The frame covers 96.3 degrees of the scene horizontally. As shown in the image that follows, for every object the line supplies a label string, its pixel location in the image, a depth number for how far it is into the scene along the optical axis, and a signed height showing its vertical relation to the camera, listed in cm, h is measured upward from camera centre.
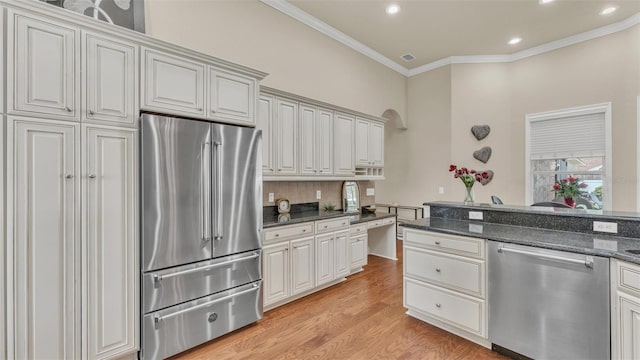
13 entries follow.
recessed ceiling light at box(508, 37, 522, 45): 463 +225
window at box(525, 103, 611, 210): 432 +42
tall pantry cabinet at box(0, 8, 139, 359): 167 -7
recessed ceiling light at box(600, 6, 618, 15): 378 +225
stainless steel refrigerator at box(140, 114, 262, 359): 209 -42
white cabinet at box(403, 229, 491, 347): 229 -89
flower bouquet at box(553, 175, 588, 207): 451 -16
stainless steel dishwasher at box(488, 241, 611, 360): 178 -85
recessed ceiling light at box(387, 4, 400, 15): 372 +224
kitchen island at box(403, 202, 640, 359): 174 -72
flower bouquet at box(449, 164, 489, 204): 296 +0
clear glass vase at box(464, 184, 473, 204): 300 -19
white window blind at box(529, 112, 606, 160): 439 +66
